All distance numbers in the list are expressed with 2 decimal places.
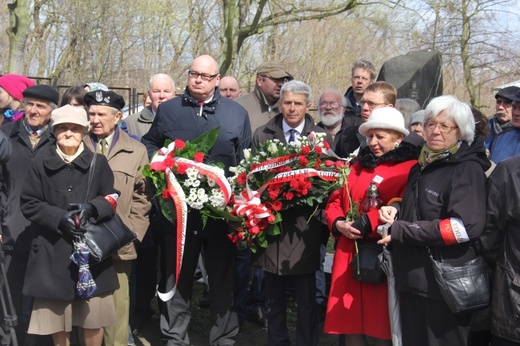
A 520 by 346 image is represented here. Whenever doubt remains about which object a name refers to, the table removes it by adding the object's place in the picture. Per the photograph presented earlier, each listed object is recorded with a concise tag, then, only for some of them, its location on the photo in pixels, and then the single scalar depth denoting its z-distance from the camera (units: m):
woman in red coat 4.62
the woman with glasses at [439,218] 4.04
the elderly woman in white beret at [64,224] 4.71
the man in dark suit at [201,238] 5.60
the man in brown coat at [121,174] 5.37
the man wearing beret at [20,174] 5.41
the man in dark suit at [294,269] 5.29
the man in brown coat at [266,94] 7.14
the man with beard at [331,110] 6.83
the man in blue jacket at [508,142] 5.41
